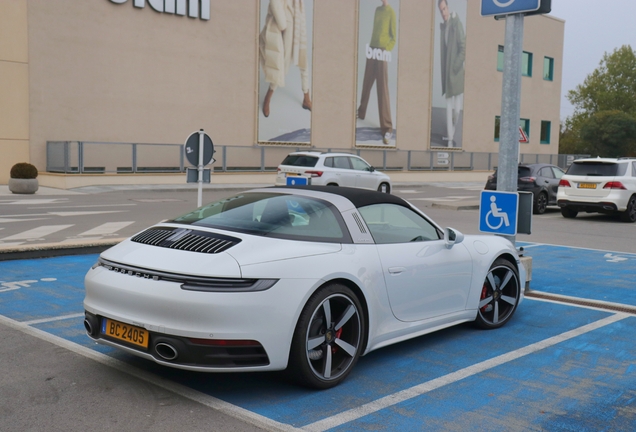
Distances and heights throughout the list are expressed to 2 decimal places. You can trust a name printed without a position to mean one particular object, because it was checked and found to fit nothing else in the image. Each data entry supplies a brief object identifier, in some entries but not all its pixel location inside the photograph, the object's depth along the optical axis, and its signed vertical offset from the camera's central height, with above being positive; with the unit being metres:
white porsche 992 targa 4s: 4.32 -0.87
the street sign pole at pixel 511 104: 8.24 +0.62
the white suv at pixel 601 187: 18.25 -0.70
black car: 20.80 -0.71
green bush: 22.97 -0.85
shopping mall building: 26.61 +3.08
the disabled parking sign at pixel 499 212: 7.95 -0.61
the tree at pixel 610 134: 79.69 +2.94
